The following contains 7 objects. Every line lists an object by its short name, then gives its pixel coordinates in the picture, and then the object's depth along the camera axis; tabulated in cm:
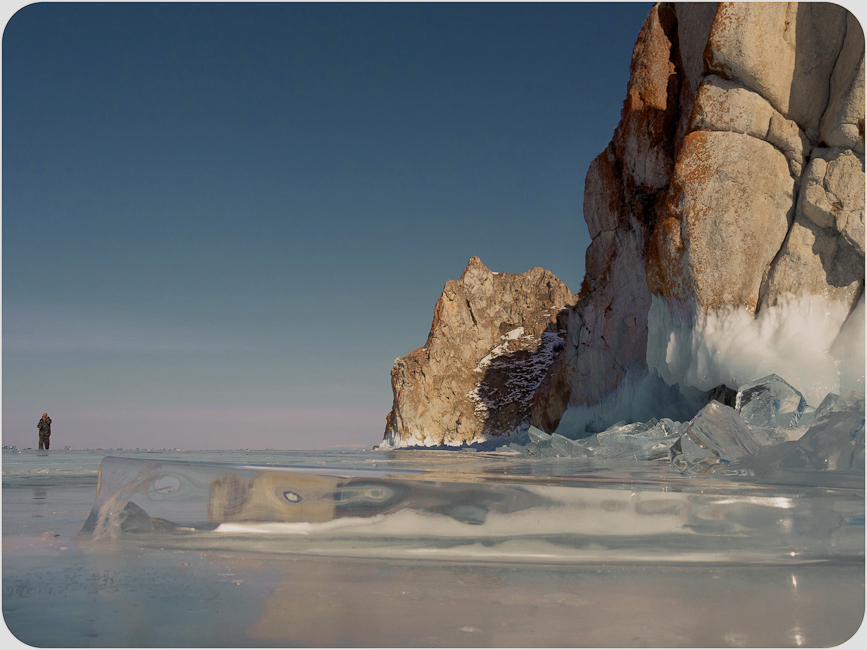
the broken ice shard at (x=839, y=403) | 301
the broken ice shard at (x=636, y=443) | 682
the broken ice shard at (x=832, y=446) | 274
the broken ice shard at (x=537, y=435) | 919
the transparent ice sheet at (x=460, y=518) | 190
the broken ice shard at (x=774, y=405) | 693
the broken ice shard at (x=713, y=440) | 389
